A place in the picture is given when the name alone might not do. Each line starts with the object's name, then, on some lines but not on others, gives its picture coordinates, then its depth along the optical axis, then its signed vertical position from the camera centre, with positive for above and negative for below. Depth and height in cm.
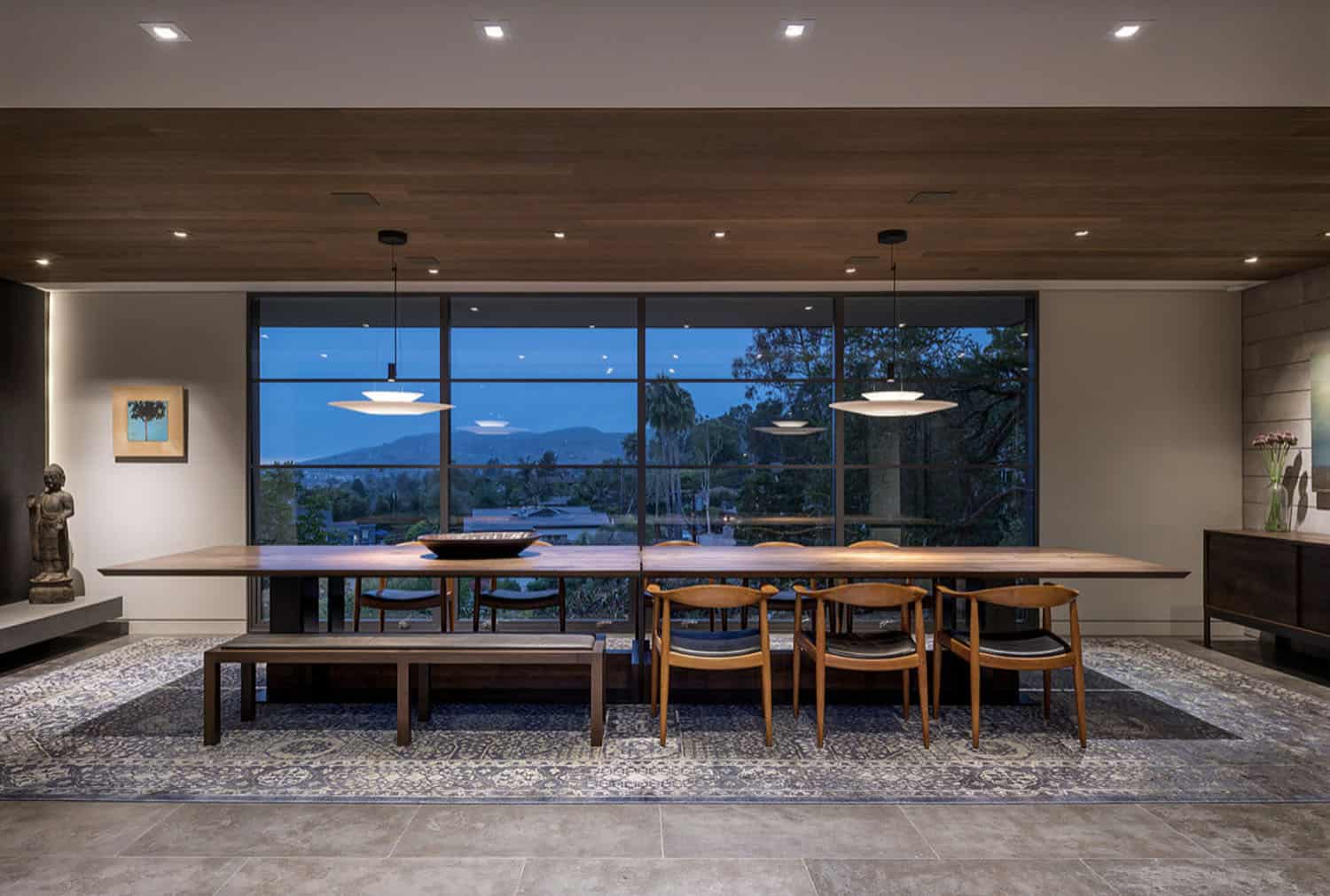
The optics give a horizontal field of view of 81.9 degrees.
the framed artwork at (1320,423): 543 +27
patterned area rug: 327 -141
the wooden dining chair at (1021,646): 372 -95
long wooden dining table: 399 -57
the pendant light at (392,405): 440 +33
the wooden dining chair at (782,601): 480 -89
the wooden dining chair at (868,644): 373 -95
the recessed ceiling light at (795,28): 278 +159
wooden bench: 374 -96
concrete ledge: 522 -115
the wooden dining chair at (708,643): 369 -94
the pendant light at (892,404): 452 +34
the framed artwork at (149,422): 629 +31
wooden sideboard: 496 -84
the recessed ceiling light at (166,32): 277 +157
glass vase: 571 -36
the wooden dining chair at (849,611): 495 -99
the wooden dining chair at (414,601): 483 -92
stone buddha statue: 580 -61
